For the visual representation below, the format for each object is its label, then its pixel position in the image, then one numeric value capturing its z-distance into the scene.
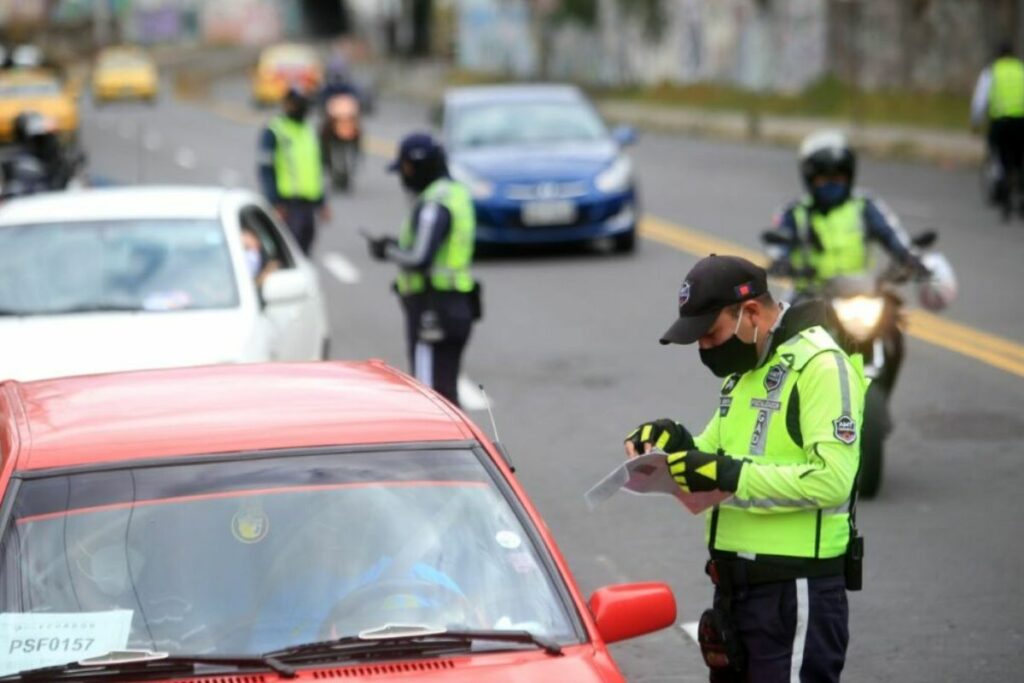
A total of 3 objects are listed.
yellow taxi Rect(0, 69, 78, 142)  41.84
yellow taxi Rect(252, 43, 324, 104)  64.19
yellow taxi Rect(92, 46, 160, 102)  70.19
